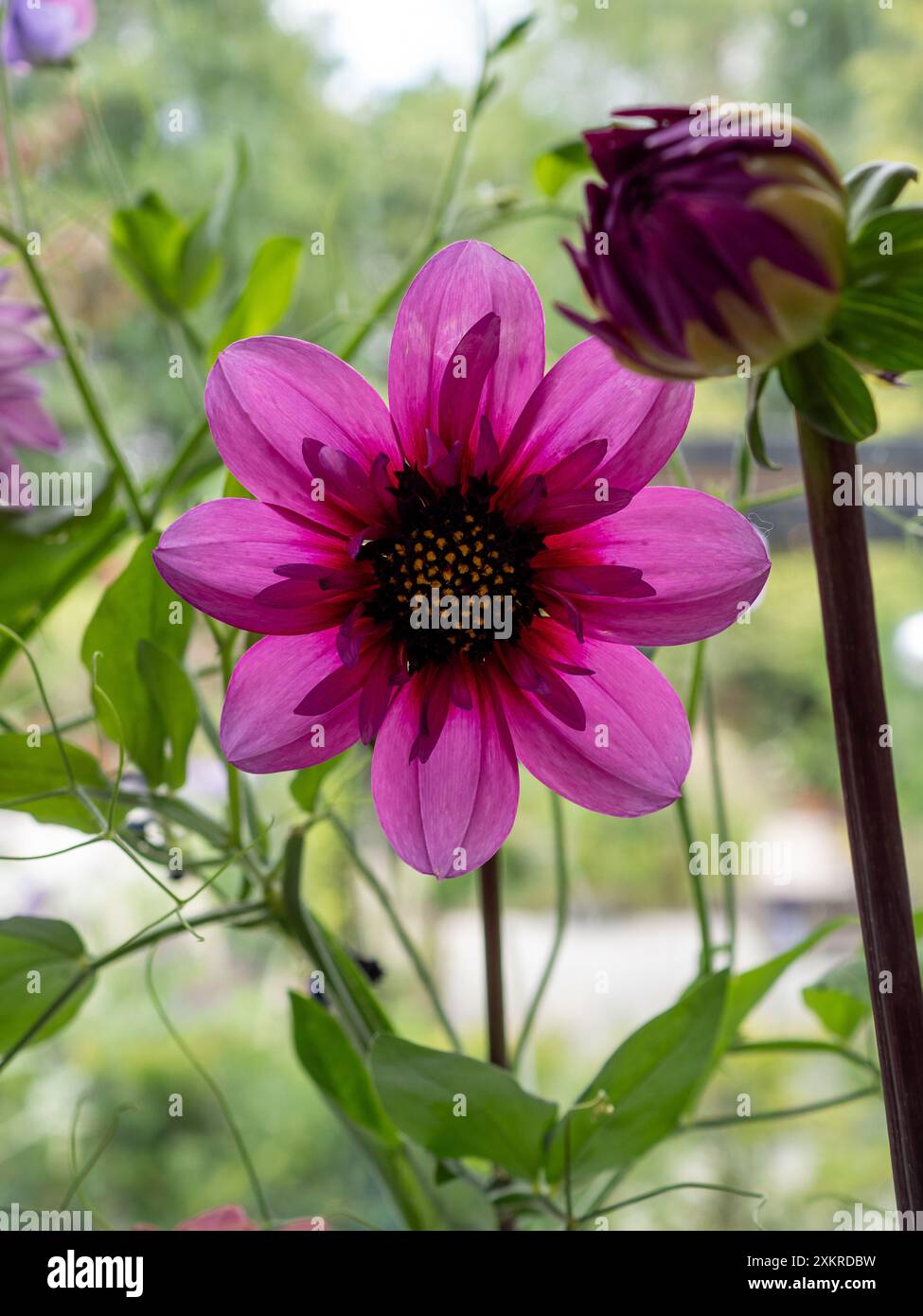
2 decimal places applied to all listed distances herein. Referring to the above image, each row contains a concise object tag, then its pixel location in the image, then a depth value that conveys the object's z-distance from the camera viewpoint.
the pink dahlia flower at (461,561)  0.21
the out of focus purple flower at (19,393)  0.32
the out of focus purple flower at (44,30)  0.37
